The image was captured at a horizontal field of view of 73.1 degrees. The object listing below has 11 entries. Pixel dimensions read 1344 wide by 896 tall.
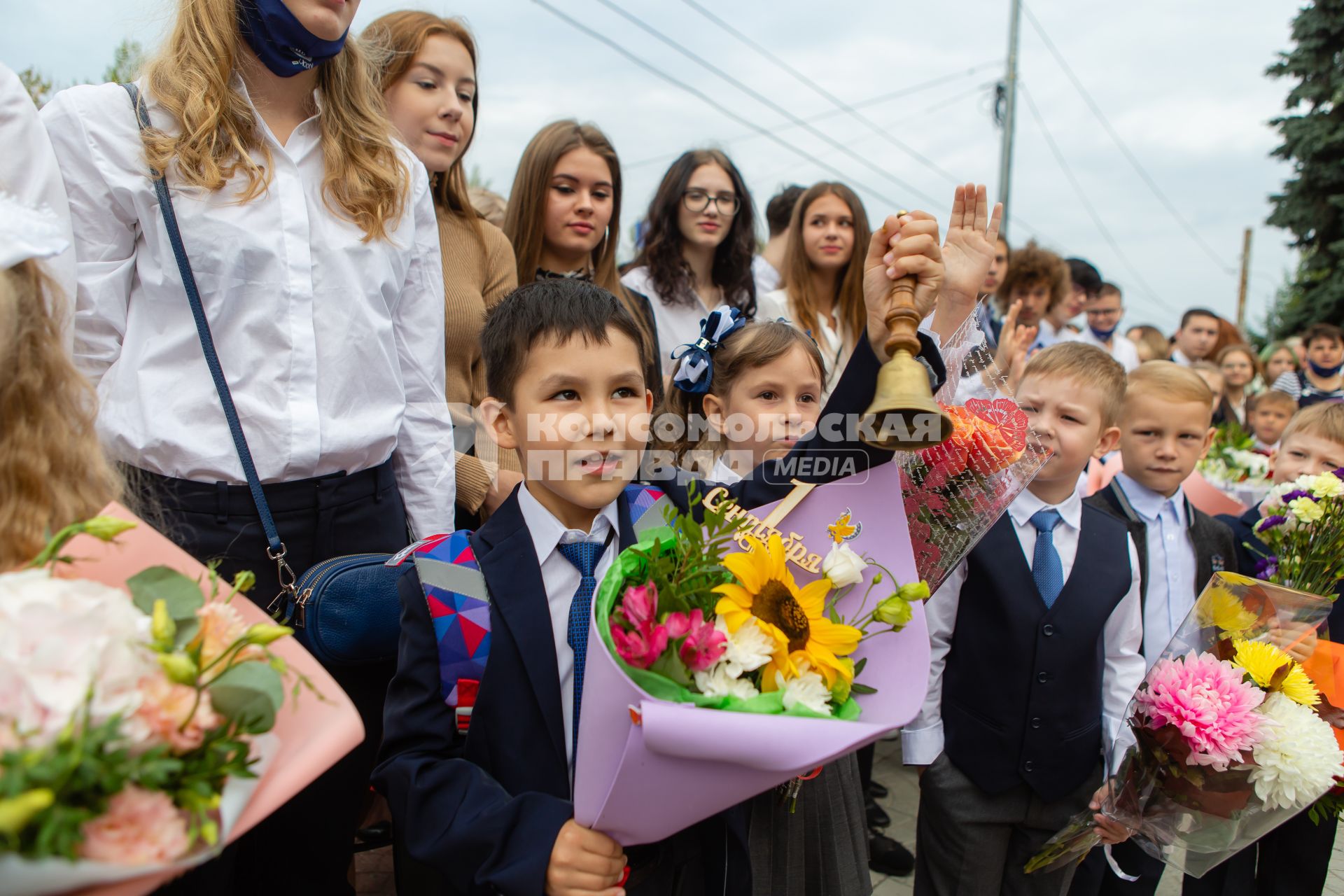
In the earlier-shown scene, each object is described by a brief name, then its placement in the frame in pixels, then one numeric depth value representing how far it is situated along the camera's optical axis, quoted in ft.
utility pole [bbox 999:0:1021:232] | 54.90
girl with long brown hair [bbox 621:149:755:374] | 12.99
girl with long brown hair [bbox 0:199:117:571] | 4.05
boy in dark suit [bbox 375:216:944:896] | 5.10
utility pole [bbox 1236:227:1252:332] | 115.57
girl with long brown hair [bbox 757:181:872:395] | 13.76
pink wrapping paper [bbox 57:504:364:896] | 3.48
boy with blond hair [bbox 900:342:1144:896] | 7.88
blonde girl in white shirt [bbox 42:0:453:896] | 6.35
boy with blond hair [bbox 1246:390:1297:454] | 21.71
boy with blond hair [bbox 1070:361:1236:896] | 9.98
